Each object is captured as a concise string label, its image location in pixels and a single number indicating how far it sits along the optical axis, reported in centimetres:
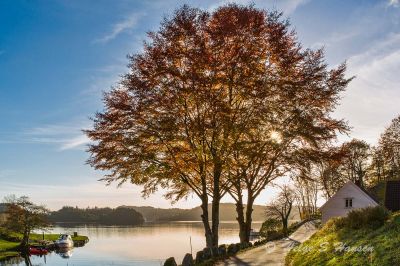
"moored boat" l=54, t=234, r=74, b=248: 8038
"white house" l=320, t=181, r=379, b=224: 4834
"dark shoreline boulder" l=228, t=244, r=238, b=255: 2605
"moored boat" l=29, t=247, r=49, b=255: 6840
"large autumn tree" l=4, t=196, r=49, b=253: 7819
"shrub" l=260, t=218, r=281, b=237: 5779
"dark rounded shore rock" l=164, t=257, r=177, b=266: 2138
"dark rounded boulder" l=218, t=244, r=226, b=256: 2431
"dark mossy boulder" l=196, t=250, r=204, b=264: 2292
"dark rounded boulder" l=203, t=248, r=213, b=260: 2332
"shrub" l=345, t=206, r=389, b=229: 1677
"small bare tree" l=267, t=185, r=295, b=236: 5942
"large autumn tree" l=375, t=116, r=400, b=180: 6969
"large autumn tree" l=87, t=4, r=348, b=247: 2128
